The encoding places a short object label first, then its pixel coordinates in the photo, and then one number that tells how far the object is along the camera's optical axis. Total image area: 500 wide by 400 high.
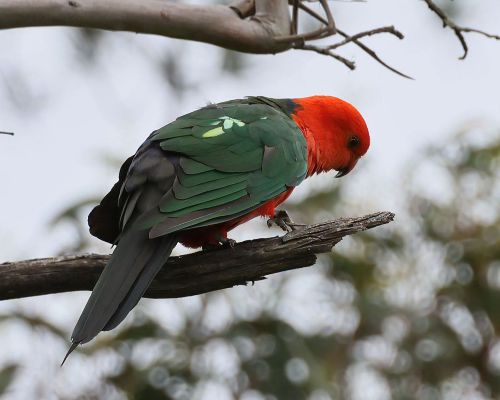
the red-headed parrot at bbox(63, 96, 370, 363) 7.39
